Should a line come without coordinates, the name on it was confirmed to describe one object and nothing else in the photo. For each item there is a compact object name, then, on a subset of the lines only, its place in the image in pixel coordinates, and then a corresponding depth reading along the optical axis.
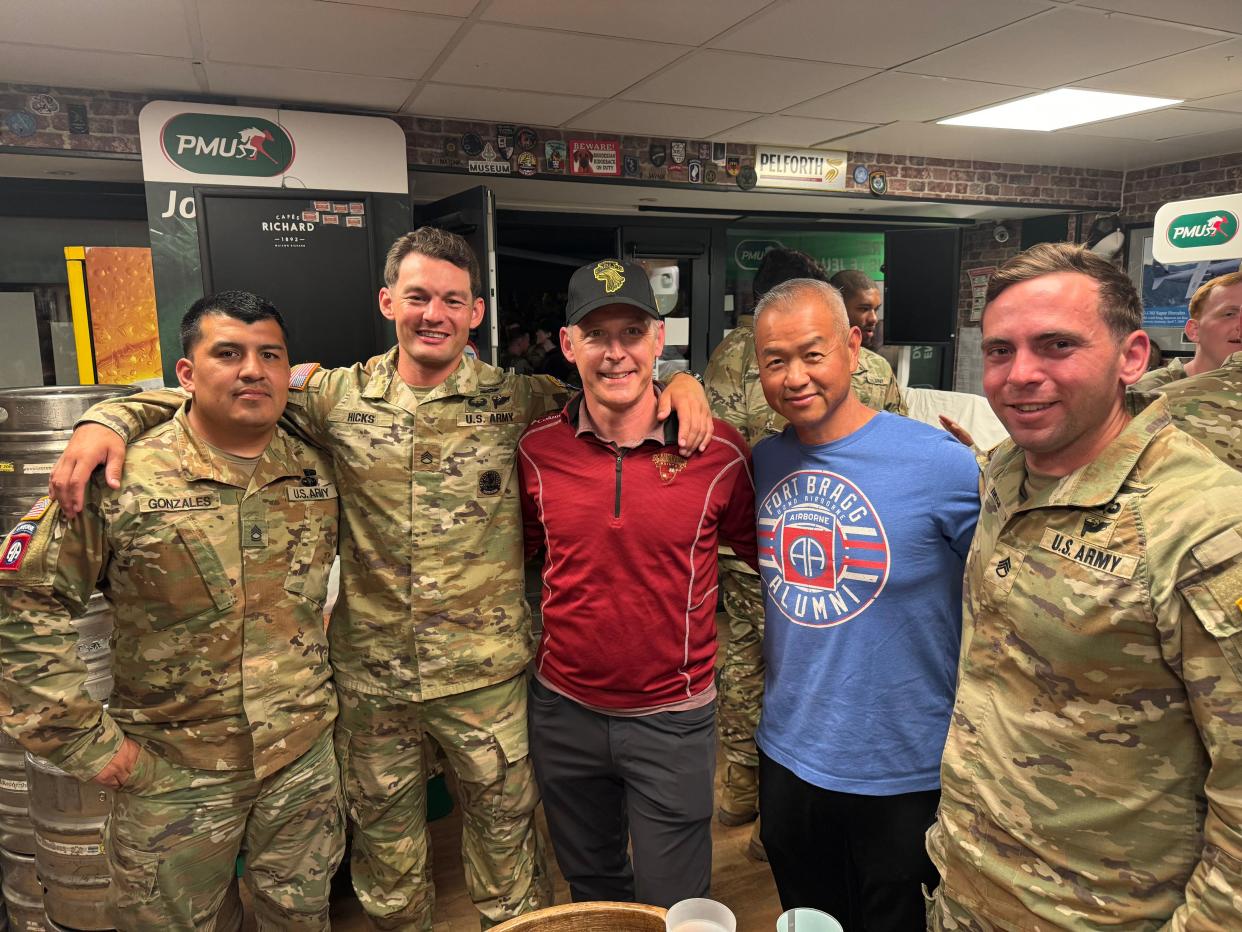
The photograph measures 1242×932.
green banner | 7.77
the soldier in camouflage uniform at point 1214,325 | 2.53
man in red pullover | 1.81
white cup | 1.06
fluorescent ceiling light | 4.33
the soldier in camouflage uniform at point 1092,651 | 1.01
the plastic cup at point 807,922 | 0.98
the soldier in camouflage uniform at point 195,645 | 1.66
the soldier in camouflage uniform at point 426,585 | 1.99
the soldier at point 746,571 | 3.01
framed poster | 6.34
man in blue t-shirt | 1.59
